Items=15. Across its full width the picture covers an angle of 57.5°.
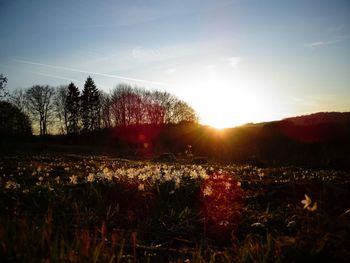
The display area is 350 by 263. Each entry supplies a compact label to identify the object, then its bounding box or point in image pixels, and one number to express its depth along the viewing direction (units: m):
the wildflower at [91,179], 8.39
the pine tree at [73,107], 74.31
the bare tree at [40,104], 76.31
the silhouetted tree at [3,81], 32.18
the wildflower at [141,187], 7.73
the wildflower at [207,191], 7.50
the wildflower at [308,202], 3.46
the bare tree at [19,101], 72.91
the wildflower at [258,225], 5.55
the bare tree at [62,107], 79.25
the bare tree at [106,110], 81.61
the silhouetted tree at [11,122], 41.38
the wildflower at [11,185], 7.06
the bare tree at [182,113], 77.94
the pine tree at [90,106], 74.06
